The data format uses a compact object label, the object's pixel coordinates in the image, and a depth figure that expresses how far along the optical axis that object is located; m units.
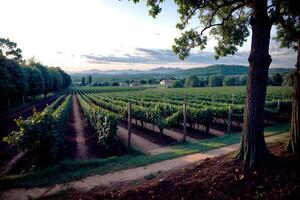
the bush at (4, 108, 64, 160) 7.98
